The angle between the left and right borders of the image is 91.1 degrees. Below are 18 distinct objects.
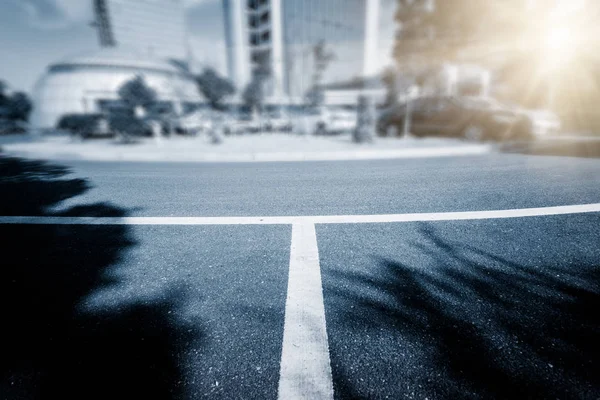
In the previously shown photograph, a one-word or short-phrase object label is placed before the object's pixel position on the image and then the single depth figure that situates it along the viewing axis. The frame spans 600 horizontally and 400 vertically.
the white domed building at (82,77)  41.88
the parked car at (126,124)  13.18
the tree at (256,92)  27.53
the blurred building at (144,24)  101.06
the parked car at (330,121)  17.05
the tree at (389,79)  27.00
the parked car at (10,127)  22.90
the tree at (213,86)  24.11
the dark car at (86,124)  15.62
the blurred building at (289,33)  60.38
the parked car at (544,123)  11.14
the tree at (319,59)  29.30
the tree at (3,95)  25.32
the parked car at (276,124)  22.03
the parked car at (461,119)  10.34
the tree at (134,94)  15.78
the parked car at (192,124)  19.53
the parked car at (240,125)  19.79
